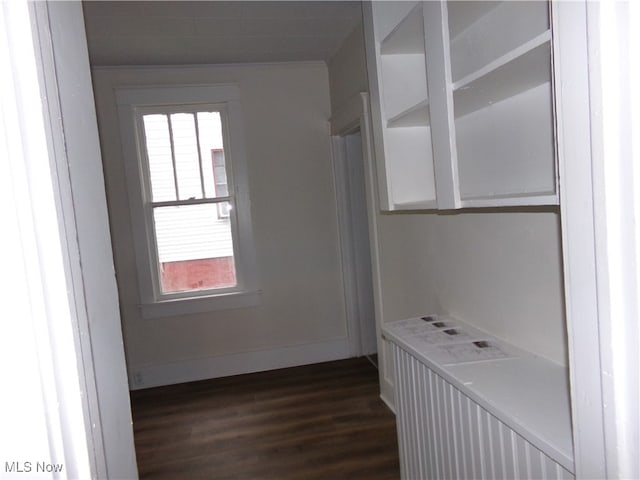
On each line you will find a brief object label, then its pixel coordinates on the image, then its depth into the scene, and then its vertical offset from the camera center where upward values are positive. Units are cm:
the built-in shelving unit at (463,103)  128 +33
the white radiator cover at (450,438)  116 -76
